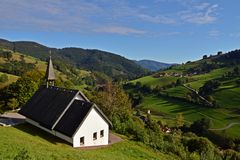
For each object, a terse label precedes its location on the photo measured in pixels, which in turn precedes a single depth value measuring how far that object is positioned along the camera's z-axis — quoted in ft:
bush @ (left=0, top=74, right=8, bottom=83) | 388.80
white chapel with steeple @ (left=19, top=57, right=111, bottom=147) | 115.44
